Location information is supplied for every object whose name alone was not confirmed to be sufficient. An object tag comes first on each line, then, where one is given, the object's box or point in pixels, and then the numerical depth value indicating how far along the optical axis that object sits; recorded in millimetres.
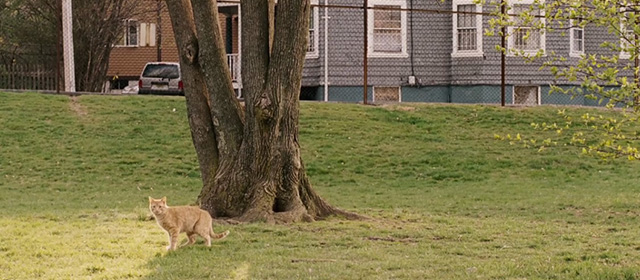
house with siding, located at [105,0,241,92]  43978
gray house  35594
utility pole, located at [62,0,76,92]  30250
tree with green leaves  10688
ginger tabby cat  11961
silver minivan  38969
